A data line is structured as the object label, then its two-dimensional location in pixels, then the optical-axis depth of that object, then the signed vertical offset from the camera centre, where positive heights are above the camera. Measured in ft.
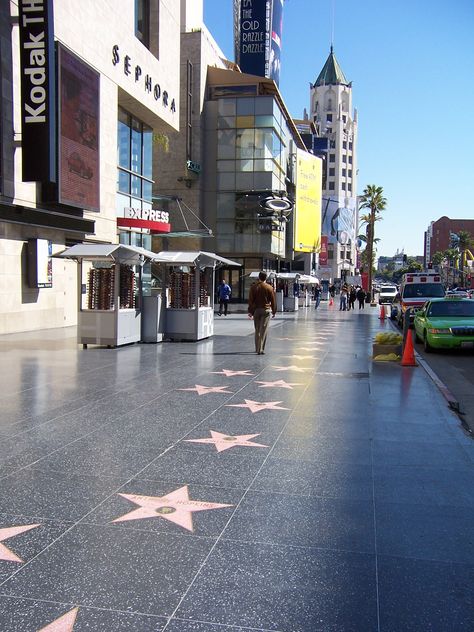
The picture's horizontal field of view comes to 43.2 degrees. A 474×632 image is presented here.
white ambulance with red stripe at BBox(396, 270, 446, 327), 82.28 +0.37
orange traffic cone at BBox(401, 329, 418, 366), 42.57 -4.48
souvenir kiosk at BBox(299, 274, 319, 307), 153.46 +2.85
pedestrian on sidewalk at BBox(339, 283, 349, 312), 135.03 -1.57
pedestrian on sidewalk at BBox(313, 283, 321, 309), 142.94 -1.37
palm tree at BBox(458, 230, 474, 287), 444.55 +38.52
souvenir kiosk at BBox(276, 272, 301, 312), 127.65 +0.29
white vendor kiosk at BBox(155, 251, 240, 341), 55.83 -0.87
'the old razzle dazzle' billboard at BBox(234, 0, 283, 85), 195.72 +84.72
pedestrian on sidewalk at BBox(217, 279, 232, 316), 102.63 -0.63
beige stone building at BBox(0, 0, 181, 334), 57.98 +17.93
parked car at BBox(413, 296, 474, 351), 51.58 -2.76
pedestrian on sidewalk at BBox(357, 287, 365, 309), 144.23 -1.26
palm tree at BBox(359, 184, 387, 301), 247.03 +37.64
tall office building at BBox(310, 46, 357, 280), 434.30 +115.73
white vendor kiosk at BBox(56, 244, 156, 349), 48.91 -0.75
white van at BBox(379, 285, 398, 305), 173.62 -0.56
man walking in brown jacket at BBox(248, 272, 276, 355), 46.73 -1.20
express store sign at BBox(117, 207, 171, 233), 88.38 +10.80
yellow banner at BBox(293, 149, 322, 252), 204.05 +31.50
